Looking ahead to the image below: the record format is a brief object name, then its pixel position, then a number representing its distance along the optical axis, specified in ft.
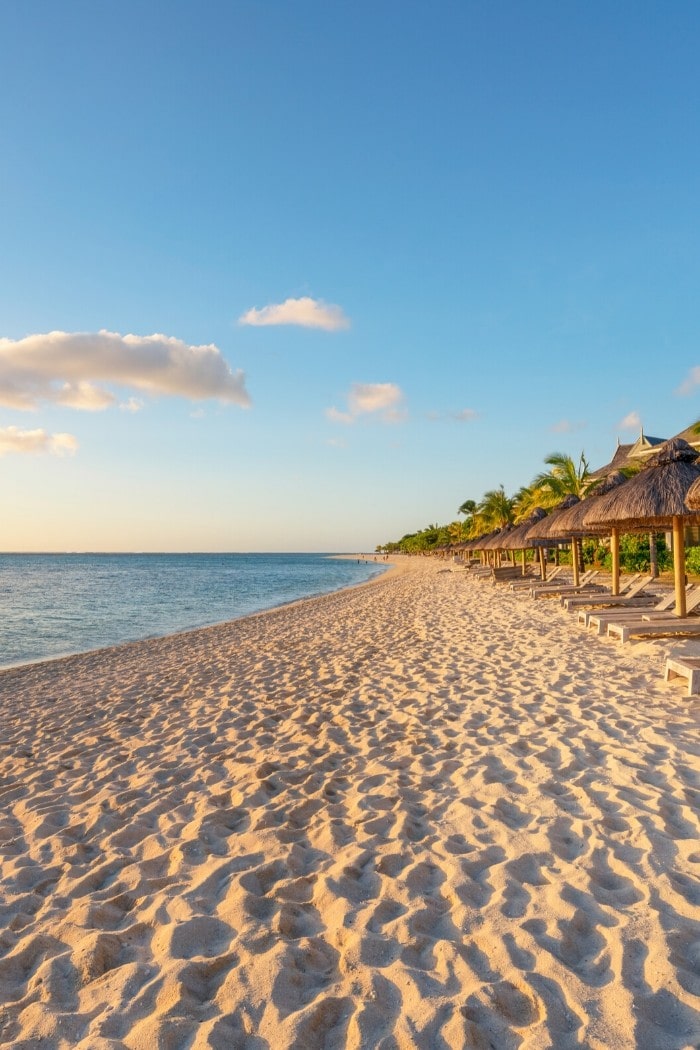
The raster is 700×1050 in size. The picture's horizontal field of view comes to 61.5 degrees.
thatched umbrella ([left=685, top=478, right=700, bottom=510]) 23.11
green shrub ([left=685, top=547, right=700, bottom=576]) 51.67
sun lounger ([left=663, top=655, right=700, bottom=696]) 18.20
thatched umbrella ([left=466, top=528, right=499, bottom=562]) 79.76
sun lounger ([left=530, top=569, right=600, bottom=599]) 44.57
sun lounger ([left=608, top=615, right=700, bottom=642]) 24.82
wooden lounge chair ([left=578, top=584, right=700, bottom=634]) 28.43
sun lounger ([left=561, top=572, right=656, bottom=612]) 36.27
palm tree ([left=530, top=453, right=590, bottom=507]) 80.23
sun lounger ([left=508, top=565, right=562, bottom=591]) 57.75
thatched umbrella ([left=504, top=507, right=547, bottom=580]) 56.18
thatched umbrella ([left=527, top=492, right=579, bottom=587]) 43.91
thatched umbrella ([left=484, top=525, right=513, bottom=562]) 64.23
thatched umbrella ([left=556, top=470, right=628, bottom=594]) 37.63
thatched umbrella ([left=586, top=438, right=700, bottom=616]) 26.94
